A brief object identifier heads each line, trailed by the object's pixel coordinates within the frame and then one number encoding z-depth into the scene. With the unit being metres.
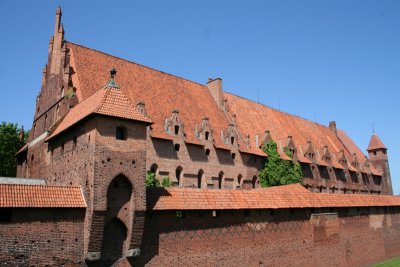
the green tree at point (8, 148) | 36.06
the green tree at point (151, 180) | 23.78
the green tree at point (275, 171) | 34.34
